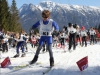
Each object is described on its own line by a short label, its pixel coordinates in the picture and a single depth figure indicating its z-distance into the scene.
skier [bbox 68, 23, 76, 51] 17.08
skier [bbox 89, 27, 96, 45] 25.69
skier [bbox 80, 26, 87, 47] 22.80
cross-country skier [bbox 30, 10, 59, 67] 8.94
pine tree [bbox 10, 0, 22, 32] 79.34
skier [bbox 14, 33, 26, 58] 13.40
